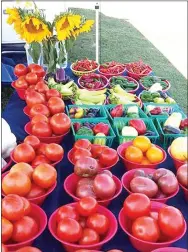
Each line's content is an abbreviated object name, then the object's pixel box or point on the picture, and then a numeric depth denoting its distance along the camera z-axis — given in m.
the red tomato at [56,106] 1.67
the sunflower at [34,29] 1.91
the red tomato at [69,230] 0.95
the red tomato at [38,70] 2.09
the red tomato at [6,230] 0.92
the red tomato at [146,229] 0.95
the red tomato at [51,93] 1.80
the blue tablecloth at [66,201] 1.03
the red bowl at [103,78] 2.11
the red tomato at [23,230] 0.95
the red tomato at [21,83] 2.00
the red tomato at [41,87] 1.87
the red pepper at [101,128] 1.53
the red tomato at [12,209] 0.95
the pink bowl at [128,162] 1.32
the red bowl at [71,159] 1.30
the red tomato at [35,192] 1.11
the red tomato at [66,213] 1.01
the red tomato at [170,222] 0.95
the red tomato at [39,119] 1.55
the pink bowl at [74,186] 1.13
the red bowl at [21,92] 2.00
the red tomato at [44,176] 1.12
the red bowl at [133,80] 2.10
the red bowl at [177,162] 1.33
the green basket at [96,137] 1.49
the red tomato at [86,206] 1.01
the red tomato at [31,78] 2.00
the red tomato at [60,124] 1.50
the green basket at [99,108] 1.72
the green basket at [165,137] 1.51
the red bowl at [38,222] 0.93
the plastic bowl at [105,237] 0.94
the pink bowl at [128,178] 1.20
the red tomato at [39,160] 1.26
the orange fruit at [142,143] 1.38
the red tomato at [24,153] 1.26
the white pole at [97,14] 3.01
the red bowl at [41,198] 1.10
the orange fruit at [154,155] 1.34
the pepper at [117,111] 1.68
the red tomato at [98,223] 0.99
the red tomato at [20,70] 2.12
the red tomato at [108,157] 1.29
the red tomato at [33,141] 1.34
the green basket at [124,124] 1.54
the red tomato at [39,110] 1.65
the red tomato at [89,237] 0.95
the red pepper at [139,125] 1.53
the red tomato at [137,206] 0.99
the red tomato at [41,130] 1.50
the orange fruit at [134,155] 1.33
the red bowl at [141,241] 0.95
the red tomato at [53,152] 1.30
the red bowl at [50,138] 1.51
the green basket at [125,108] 1.70
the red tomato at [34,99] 1.74
